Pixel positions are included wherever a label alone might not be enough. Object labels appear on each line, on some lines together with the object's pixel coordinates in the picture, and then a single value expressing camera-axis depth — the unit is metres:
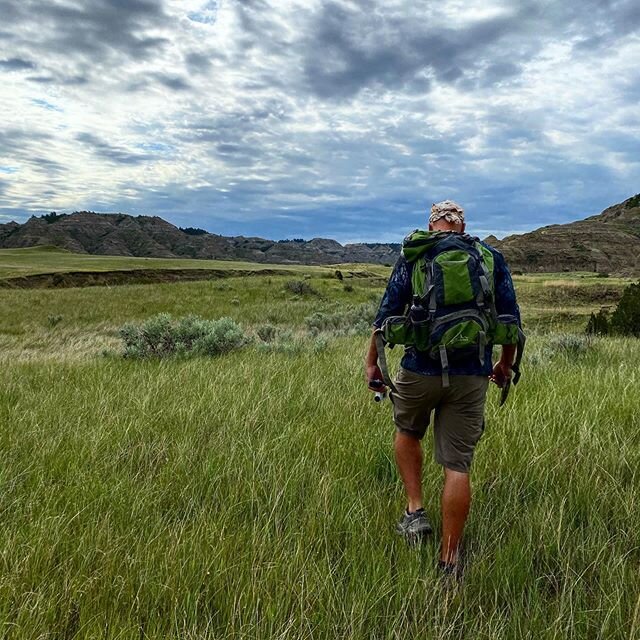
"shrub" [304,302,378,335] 15.94
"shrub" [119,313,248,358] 9.54
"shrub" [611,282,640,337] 12.77
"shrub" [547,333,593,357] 8.73
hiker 2.57
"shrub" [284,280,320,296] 30.11
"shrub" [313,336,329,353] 9.57
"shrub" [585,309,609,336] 13.49
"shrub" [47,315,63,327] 19.33
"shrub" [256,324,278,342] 13.79
